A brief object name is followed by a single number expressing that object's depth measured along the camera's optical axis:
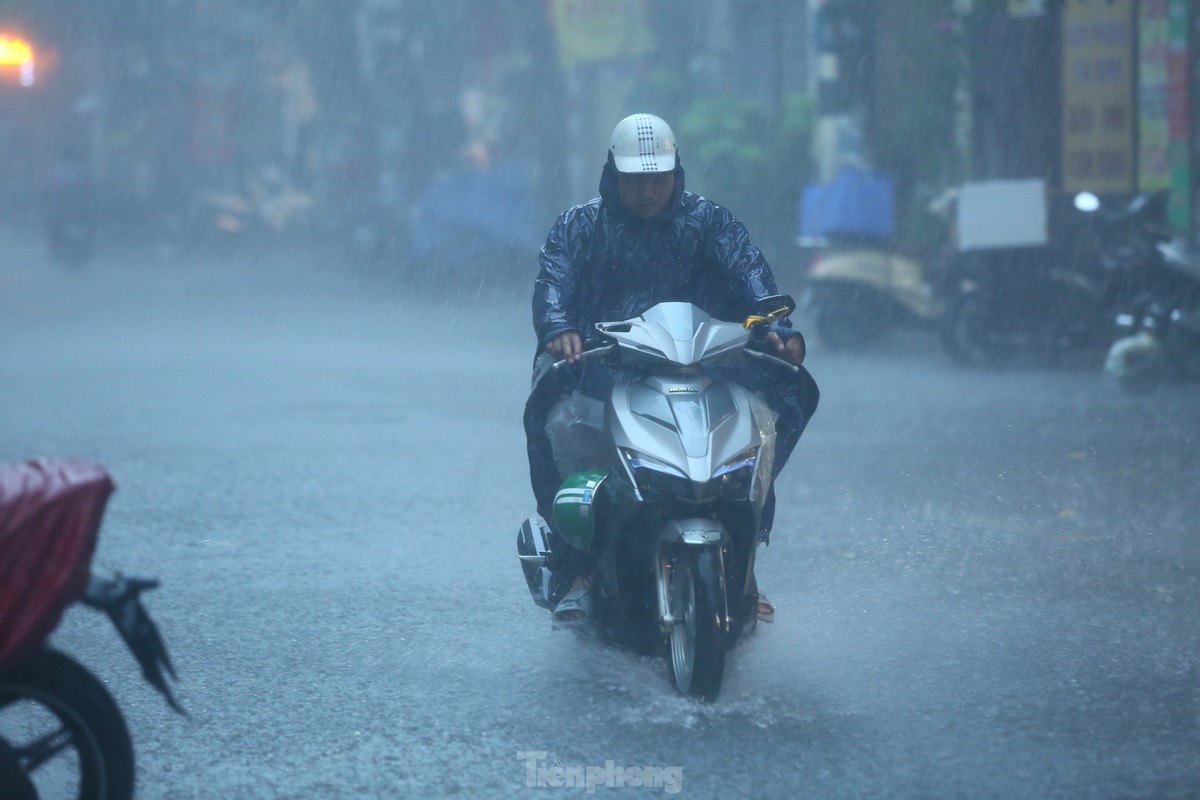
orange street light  23.88
